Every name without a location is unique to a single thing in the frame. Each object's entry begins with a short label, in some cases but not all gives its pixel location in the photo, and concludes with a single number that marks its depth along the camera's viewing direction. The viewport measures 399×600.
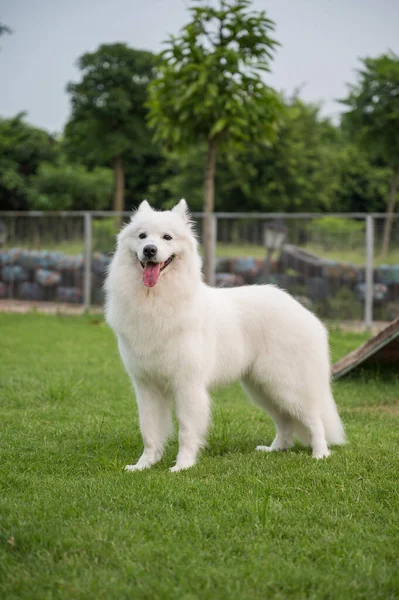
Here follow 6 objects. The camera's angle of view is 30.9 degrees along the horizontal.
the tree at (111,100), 18.55
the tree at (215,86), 10.65
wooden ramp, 6.97
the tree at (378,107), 14.84
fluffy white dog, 4.65
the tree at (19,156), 26.95
